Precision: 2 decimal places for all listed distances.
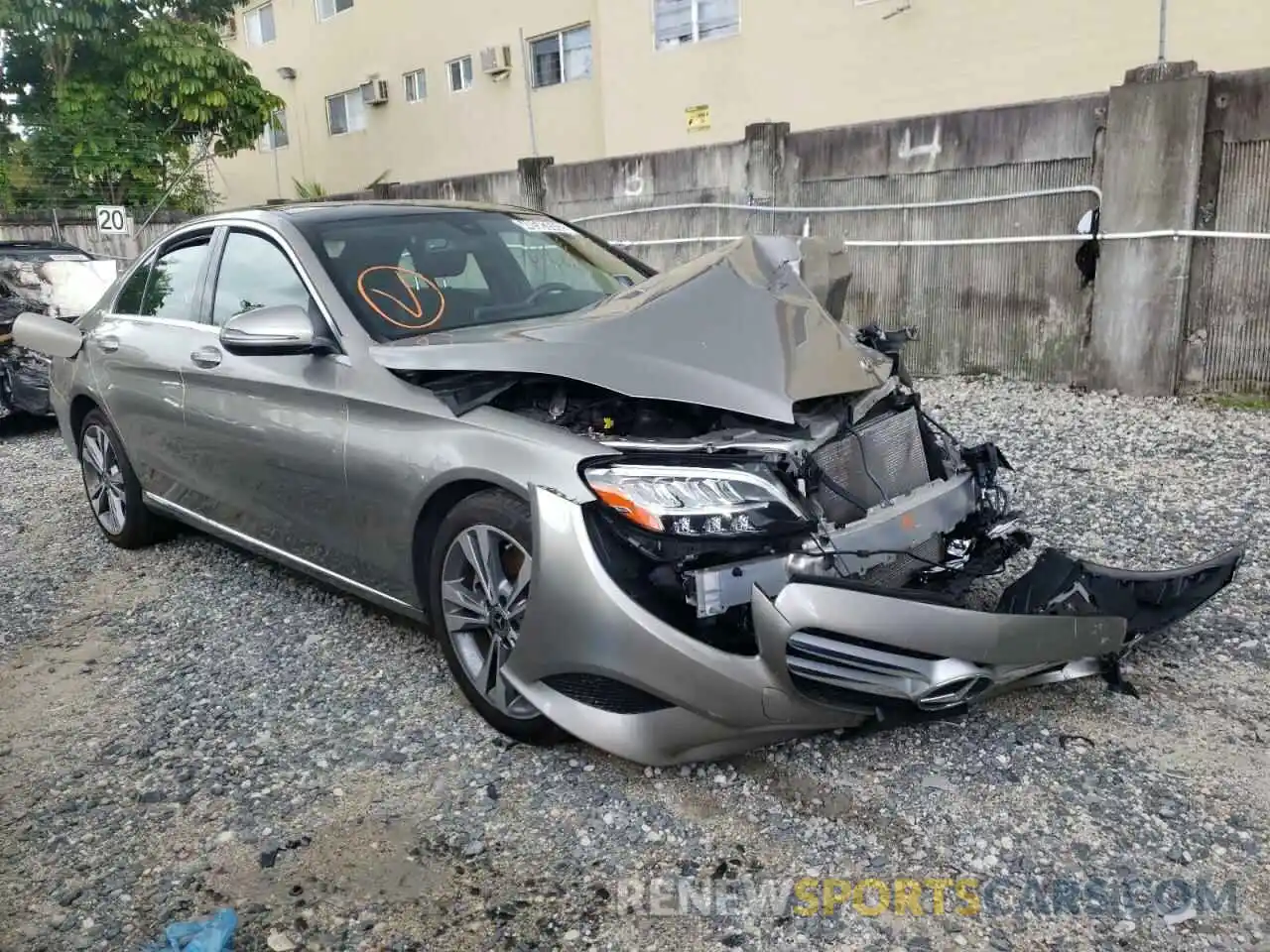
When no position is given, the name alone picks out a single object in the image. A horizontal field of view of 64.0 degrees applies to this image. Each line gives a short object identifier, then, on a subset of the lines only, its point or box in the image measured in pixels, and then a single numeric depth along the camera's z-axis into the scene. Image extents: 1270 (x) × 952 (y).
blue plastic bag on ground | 2.27
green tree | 17.33
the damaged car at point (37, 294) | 8.47
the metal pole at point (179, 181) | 17.03
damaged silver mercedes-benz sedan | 2.62
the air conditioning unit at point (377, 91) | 21.27
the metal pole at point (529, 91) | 17.86
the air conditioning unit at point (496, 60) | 18.06
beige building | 10.84
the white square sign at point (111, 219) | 14.45
